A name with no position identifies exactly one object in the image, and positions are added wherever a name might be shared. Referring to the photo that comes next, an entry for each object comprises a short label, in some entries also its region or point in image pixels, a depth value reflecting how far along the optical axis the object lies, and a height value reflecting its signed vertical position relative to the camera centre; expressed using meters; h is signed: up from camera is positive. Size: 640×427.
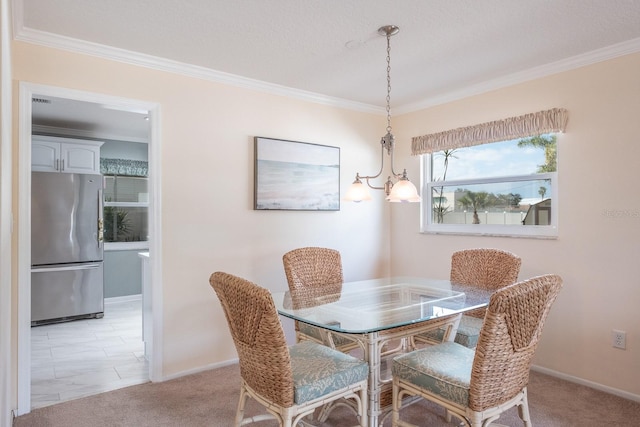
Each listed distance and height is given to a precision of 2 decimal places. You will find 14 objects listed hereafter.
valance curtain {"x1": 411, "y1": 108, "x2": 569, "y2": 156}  3.04 +0.68
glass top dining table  2.04 -0.53
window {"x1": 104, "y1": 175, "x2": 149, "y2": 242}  5.79 +0.04
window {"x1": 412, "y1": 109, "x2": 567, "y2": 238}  3.20 +0.32
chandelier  2.31 +0.14
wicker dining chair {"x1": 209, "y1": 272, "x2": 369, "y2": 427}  1.72 -0.75
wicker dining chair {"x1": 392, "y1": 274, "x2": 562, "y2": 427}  1.67 -0.68
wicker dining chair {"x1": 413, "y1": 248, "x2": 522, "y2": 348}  2.70 -0.45
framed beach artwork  3.49 +0.33
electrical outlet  2.73 -0.84
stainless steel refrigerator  4.57 -0.42
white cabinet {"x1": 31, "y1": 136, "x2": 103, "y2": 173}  4.80 +0.69
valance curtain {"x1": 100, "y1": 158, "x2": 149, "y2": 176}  5.75 +0.64
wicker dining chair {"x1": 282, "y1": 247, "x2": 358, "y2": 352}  2.66 -0.49
